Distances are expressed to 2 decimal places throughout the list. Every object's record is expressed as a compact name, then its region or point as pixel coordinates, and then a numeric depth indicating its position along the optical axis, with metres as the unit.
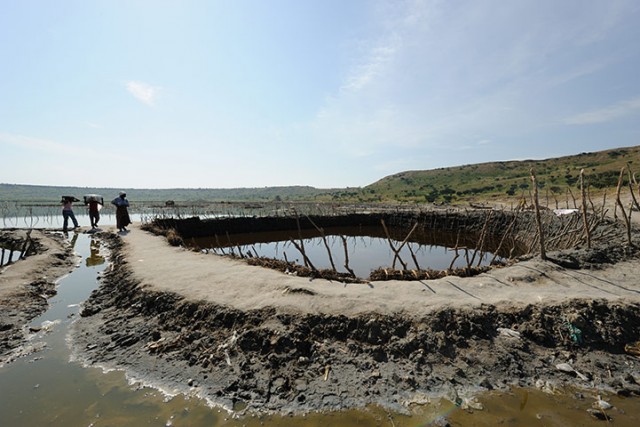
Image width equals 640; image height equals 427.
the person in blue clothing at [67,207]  16.55
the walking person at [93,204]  16.80
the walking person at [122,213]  15.91
